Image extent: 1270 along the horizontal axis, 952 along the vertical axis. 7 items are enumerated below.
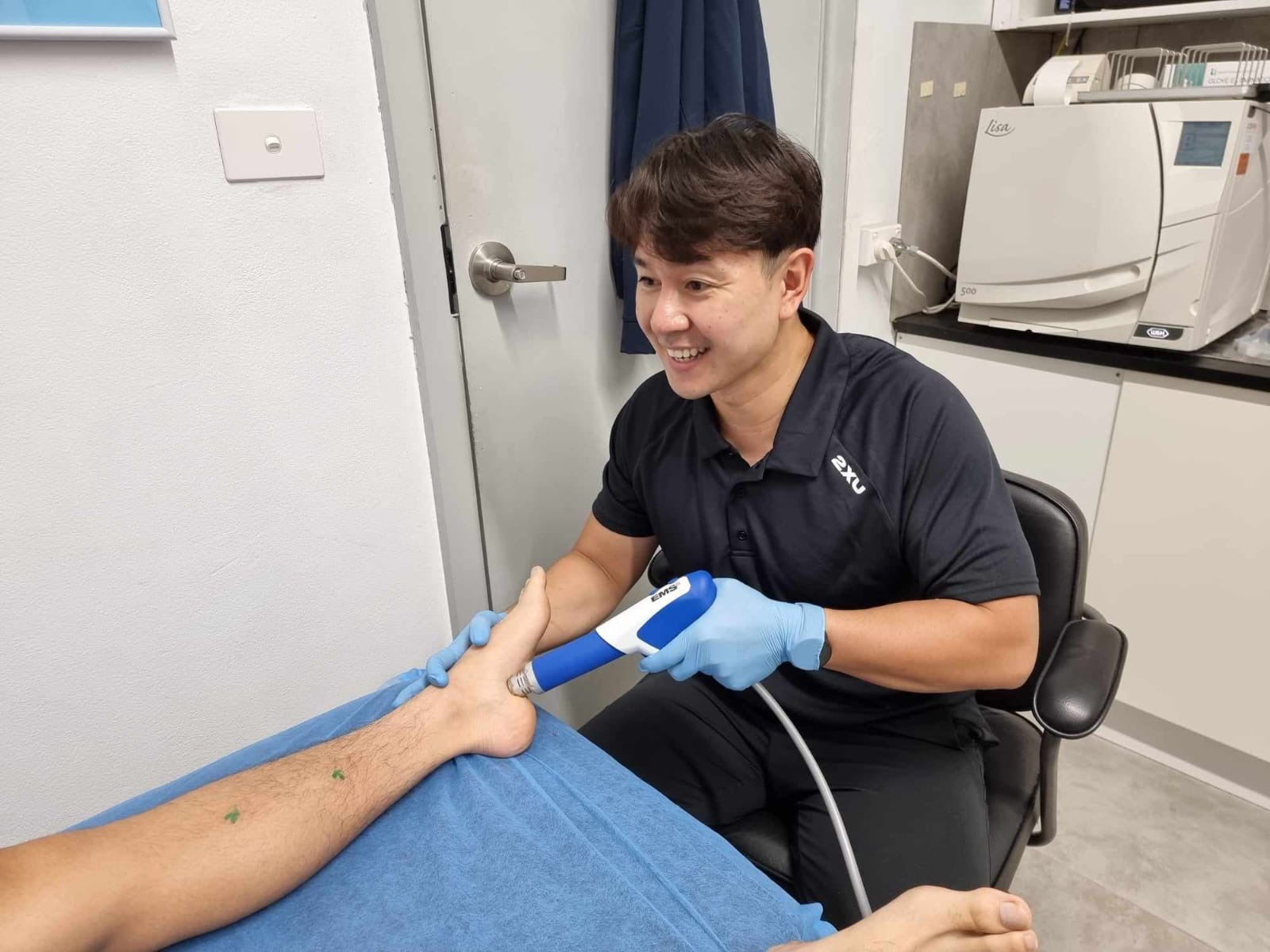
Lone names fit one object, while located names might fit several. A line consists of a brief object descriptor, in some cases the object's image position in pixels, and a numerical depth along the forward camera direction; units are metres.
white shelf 1.64
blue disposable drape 0.70
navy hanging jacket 1.29
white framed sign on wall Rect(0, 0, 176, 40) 0.81
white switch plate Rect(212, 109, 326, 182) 0.96
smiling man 0.97
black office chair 1.02
